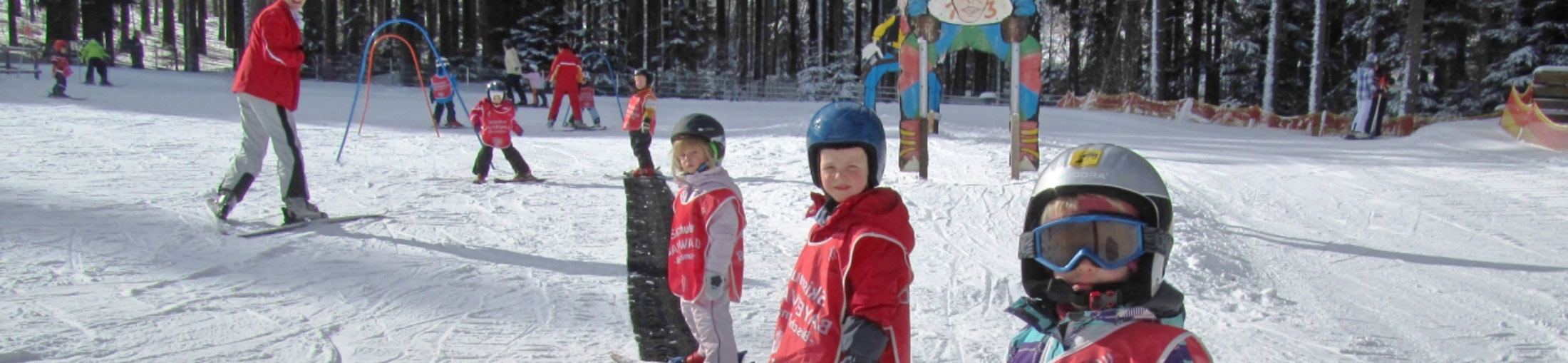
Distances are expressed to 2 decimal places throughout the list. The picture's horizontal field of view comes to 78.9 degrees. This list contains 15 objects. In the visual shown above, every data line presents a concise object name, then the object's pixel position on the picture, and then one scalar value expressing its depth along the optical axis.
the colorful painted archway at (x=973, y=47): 9.67
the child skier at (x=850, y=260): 2.40
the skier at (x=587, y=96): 17.92
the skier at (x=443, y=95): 16.73
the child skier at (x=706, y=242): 3.59
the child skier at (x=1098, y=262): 1.67
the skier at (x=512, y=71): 20.77
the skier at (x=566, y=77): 17.23
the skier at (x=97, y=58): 23.03
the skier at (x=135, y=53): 36.50
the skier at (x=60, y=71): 18.80
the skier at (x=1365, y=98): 16.58
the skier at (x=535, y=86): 23.06
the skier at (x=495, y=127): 9.96
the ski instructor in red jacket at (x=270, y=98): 6.57
